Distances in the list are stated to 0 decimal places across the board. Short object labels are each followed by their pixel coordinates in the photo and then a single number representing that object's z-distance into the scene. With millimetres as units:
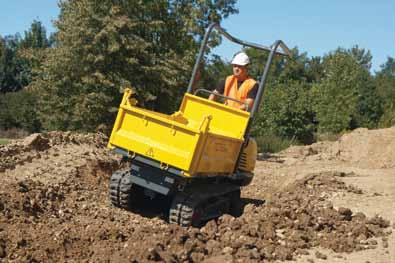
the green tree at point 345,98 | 42750
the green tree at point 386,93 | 34594
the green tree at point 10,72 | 58419
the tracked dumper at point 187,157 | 7680
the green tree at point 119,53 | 20672
